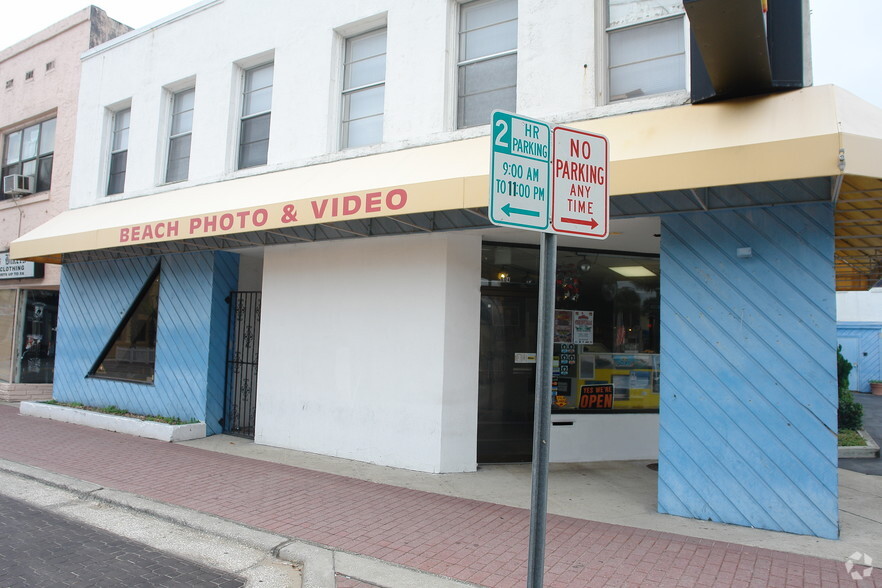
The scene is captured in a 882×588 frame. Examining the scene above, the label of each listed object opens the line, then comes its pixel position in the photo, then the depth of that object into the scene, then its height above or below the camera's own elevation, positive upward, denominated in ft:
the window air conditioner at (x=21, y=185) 45.91 +10.84
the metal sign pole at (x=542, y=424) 9.55 -1.23
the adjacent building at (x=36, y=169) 43.70 +12.07
